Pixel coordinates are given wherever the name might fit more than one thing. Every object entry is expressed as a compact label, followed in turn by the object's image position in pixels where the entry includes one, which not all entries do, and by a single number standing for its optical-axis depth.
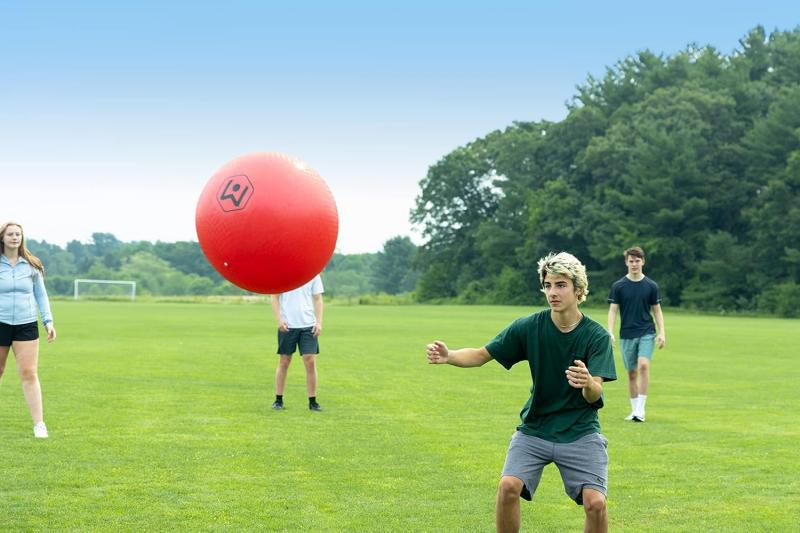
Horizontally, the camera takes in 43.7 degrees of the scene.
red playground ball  6.57
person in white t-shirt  13.14
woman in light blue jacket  10.28
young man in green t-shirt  5.88
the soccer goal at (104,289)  108.12
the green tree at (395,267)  162.62
